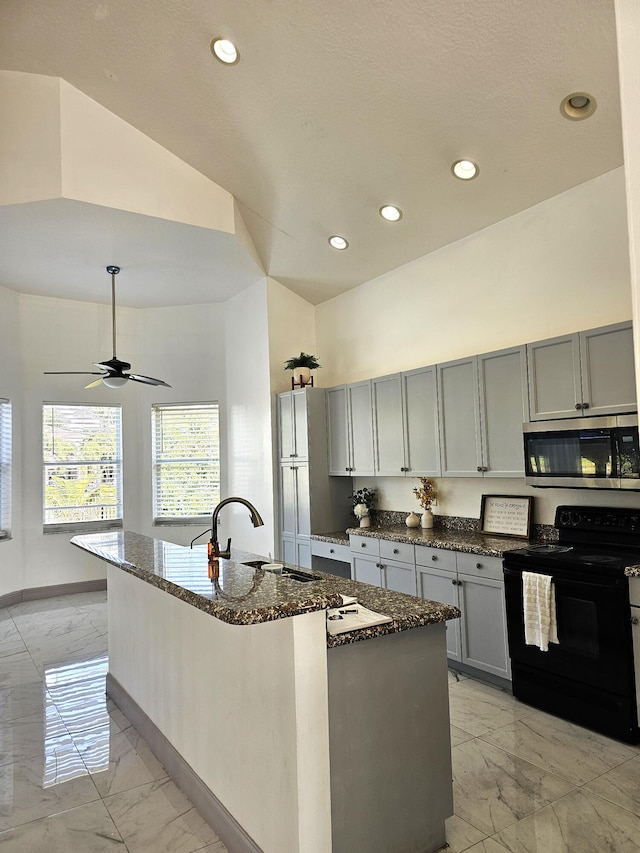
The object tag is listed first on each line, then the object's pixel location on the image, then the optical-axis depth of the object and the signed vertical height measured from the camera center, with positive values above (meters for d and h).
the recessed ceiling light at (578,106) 3.08 +1.85
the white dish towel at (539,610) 3.21 -0.87
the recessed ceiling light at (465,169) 3.76 +1.85
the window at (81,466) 6.67 +0.00
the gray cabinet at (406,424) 4.49 +0.26
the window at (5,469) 6.22 -0.01
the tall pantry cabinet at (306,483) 5.43 -0.23
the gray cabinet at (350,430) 5.15 +0.26
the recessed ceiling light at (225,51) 3.30 +2.35
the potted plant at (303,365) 5.69 +0.92
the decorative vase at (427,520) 4.71 -0.52
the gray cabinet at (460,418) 4.12 +0.26
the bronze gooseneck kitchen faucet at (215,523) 2.55 -0.28
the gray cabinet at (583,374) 3.21 +0.45
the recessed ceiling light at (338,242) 4.98 +1.86
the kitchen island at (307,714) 1.85 -0.90
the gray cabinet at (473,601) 3.61 -0.95
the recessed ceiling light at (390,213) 4.41 +1.86
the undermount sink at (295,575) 2.75 -0.55
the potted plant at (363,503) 5.25 -0.42
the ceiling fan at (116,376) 4.89 +0.77
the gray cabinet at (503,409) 3.80 +0.30
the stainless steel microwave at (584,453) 3.17 -0.01
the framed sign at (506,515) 4.06 -0.44
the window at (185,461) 6.97 +0.03
